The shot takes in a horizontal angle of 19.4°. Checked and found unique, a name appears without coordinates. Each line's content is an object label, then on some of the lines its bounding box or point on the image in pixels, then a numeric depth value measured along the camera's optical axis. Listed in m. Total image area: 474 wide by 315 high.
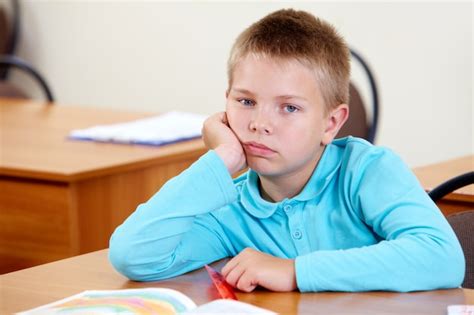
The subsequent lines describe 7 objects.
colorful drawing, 1.49
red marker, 1.54
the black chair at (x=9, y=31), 5.40
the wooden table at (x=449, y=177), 2.14
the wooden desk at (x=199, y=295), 1.50
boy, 1.57
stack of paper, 2.77
